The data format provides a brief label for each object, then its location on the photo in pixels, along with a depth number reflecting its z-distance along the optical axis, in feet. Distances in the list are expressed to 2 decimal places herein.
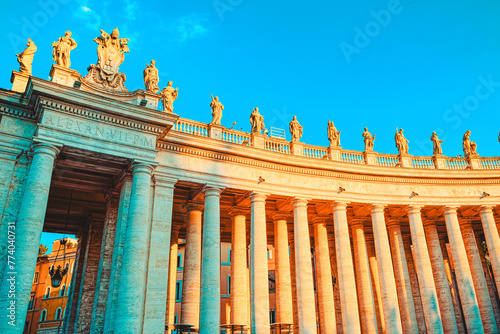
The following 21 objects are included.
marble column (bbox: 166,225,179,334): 106.01
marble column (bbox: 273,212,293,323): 96.94
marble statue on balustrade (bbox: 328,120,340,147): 112.57
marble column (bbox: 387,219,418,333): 110.52
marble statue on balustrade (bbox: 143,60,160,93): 87.81
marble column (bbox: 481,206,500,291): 108.27
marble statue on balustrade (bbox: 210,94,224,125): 98.78
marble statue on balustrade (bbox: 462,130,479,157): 121.70
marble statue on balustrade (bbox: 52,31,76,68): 78.64
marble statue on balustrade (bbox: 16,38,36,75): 79.61
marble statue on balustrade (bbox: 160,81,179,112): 92.17
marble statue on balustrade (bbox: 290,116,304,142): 108.27
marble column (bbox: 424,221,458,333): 108.99
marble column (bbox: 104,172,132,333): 71.13
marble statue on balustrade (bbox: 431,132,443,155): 120.49
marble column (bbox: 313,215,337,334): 100.27
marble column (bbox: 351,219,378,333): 103.91
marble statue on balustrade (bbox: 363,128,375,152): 115.24
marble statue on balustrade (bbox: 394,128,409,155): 118.52
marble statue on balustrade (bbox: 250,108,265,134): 104.32
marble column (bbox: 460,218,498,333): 107.65
